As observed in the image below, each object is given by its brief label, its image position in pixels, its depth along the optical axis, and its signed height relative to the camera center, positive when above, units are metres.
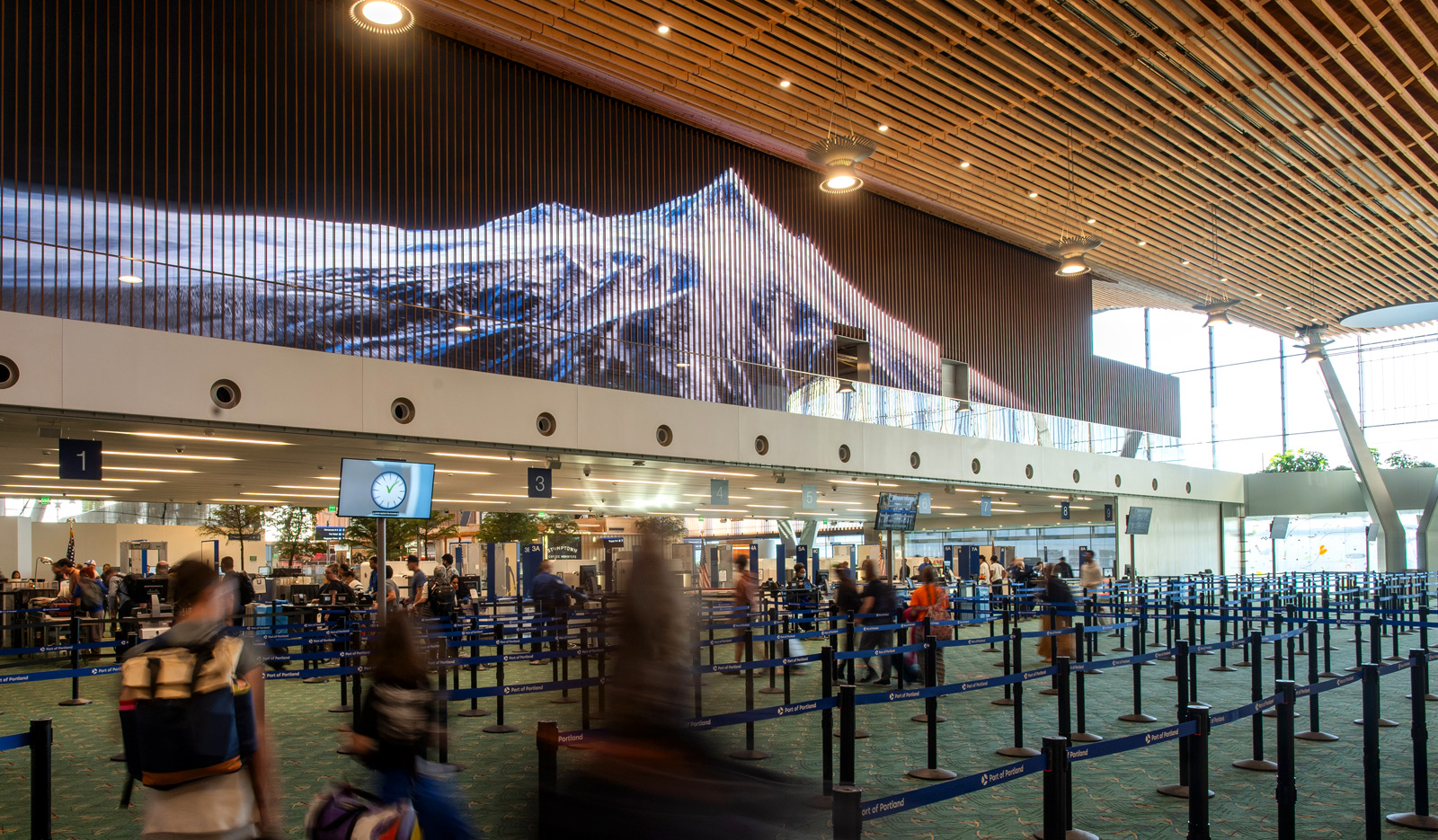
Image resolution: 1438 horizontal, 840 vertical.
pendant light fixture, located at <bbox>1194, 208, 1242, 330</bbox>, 19.00 +3.30
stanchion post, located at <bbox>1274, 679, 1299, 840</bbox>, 4.52 -1.40
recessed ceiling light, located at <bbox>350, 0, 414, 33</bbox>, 9.62 +4.73
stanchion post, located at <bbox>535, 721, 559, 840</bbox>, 3.15 -0.94
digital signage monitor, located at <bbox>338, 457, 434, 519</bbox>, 9.51 -0.06
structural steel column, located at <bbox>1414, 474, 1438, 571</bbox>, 29.23 -1.93
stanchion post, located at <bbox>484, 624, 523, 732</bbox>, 8.05 -1.88
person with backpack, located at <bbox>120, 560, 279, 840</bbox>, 2.80 -0.72
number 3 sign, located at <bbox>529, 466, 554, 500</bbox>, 15.45 -0.01
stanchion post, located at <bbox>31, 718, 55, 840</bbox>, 3.39 -1.04
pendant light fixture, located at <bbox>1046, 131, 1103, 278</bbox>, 15.64 +3.72
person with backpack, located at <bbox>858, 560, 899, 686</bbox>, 10.79 -1.45
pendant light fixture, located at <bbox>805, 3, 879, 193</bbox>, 11.99 +4.03
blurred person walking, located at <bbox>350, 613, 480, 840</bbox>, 3.38 -0.89
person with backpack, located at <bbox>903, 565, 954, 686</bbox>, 11.41 -1.49
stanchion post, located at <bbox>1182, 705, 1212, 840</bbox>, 4.09 -1.32
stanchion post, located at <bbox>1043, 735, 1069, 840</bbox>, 3.63 -1.17
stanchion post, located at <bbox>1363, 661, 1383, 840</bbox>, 4.79 -1.44
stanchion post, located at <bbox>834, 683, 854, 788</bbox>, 4.45 -1.27
